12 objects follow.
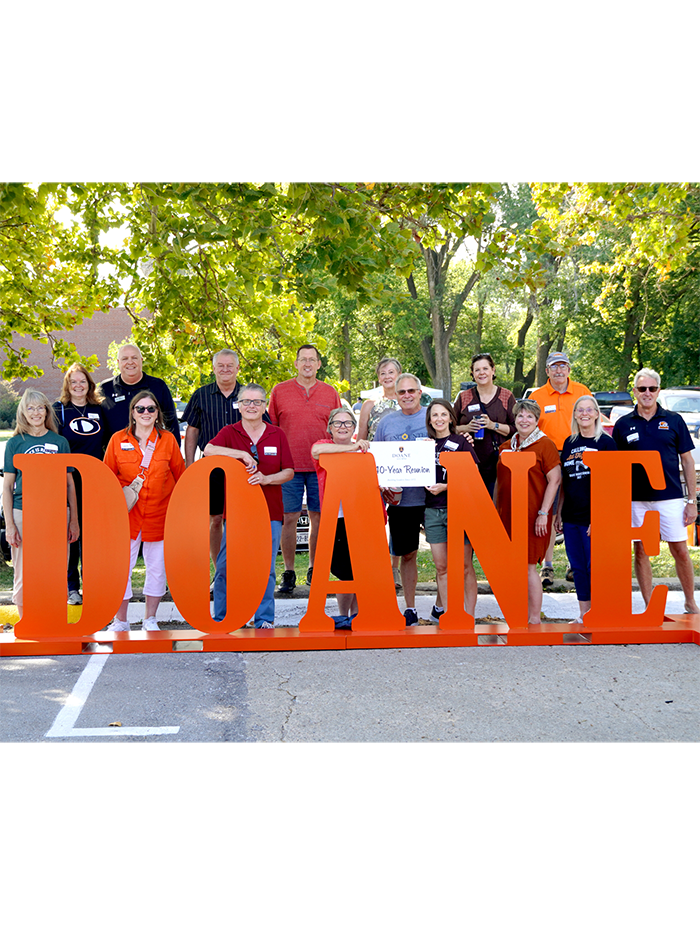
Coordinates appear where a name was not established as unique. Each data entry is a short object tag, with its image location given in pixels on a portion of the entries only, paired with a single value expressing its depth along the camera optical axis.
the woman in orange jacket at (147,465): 5.46
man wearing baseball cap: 6.73
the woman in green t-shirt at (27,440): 5.57
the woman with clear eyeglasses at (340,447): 5.50
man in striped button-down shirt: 6.24
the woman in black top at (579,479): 5.65
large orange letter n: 5.28
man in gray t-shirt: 5.69
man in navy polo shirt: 5.91
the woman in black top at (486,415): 6.02
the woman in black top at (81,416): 6.16
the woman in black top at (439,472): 5.53
